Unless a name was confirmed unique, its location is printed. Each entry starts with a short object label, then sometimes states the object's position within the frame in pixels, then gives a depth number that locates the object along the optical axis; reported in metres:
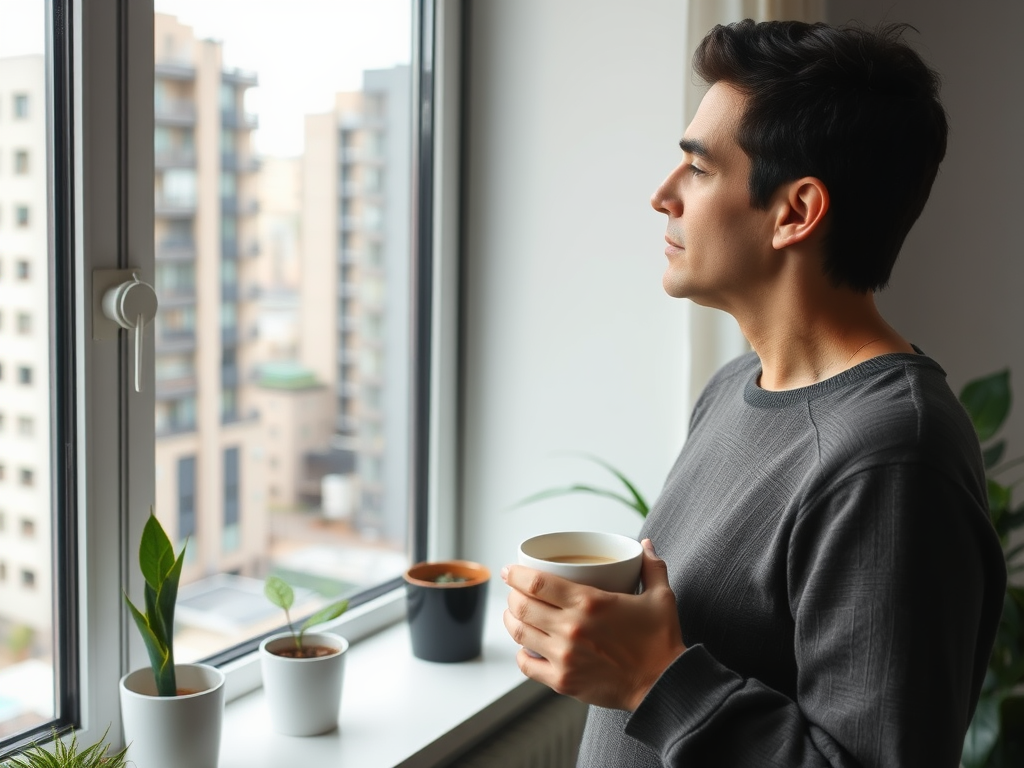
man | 0.79
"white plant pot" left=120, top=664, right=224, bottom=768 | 1.11
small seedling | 1.33
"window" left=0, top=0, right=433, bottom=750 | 1.15
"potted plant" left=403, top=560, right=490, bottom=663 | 1.59
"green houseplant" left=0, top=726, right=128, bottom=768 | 1.00
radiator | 1.51
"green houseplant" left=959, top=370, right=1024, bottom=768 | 1.73
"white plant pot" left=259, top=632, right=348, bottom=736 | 1.31
